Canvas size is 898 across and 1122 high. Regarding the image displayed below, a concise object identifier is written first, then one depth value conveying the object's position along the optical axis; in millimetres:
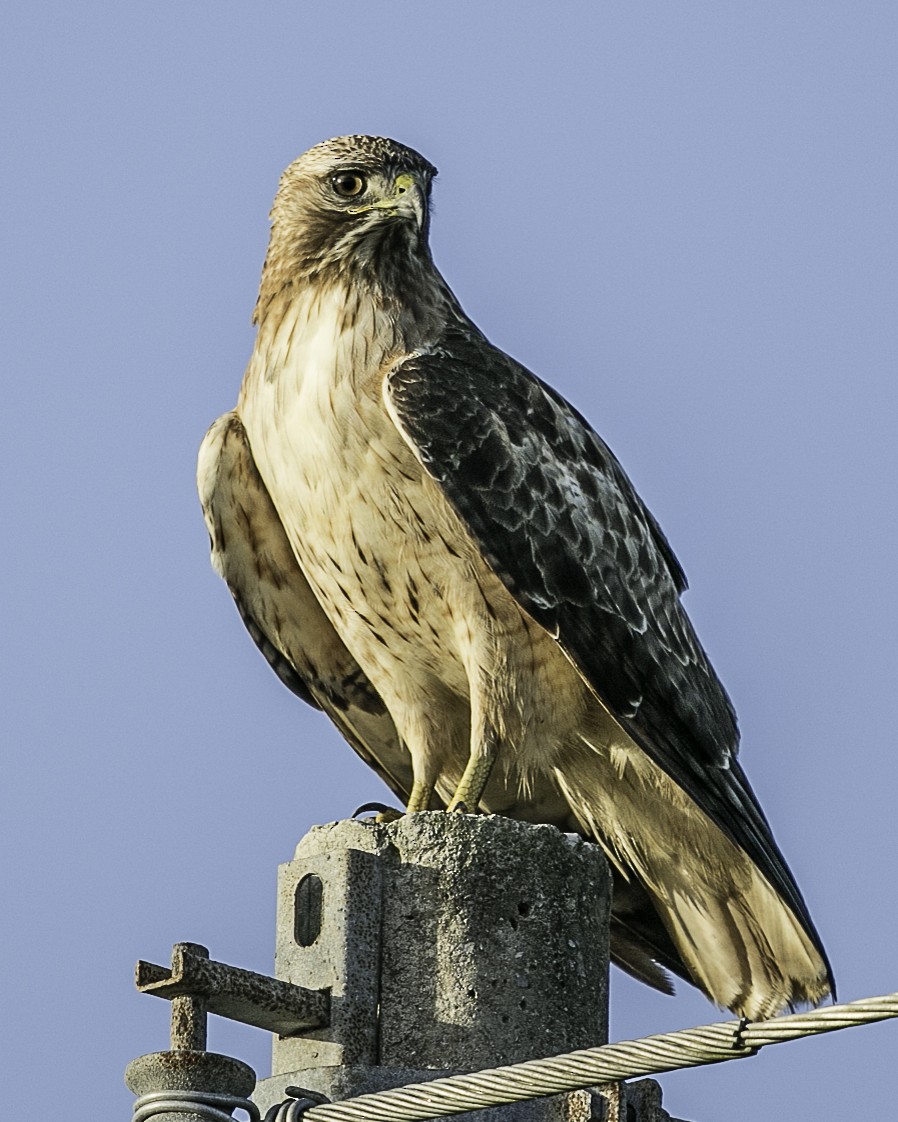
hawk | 14555
